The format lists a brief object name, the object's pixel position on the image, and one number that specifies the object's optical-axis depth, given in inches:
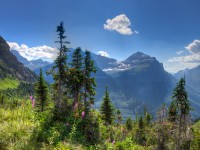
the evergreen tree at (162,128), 1057.4
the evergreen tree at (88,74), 1481.3
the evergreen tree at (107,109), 1907.2
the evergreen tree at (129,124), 3620.1
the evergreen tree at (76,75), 1314.0
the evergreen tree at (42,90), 1739.7
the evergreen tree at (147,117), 3302.4
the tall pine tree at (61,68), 1219.0
